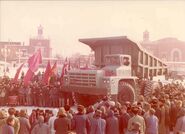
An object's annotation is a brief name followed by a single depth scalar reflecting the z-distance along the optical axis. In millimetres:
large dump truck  12914
